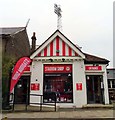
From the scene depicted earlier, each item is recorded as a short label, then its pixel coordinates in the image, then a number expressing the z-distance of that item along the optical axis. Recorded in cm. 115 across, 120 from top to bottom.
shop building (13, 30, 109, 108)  893
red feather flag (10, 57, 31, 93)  735
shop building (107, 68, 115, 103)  1317
